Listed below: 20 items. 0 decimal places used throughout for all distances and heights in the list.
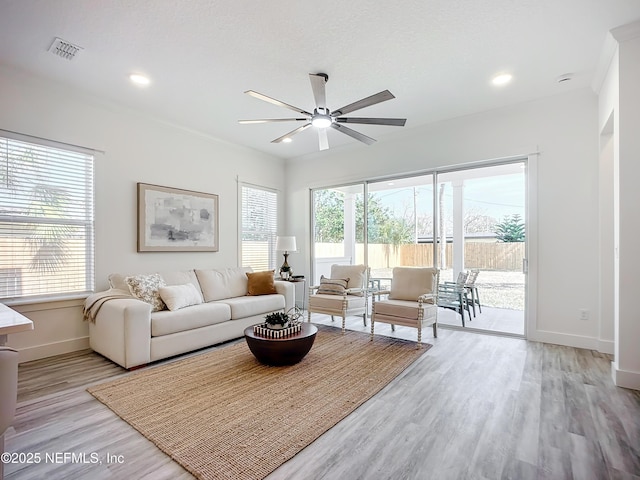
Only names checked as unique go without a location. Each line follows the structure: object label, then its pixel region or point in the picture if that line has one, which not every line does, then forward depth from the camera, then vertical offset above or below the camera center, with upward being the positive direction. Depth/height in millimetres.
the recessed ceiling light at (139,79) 3227 +1695
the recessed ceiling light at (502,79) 3285 +1716
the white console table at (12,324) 1445 -395
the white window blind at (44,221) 3154 +223
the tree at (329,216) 5871 +467
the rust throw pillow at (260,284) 4656 -637
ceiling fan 2635 +1212
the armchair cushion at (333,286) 4605 -673
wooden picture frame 4148 +303
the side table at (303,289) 6032 -942
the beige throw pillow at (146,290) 3521 -546
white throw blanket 3287 -625
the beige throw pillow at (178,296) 3537 -635
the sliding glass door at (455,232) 4262 +135
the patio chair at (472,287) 4527 -674
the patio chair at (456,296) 4484 -797
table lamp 5531 -92
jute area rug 1777 -1201
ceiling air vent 2698 +1697
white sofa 2980 -849
